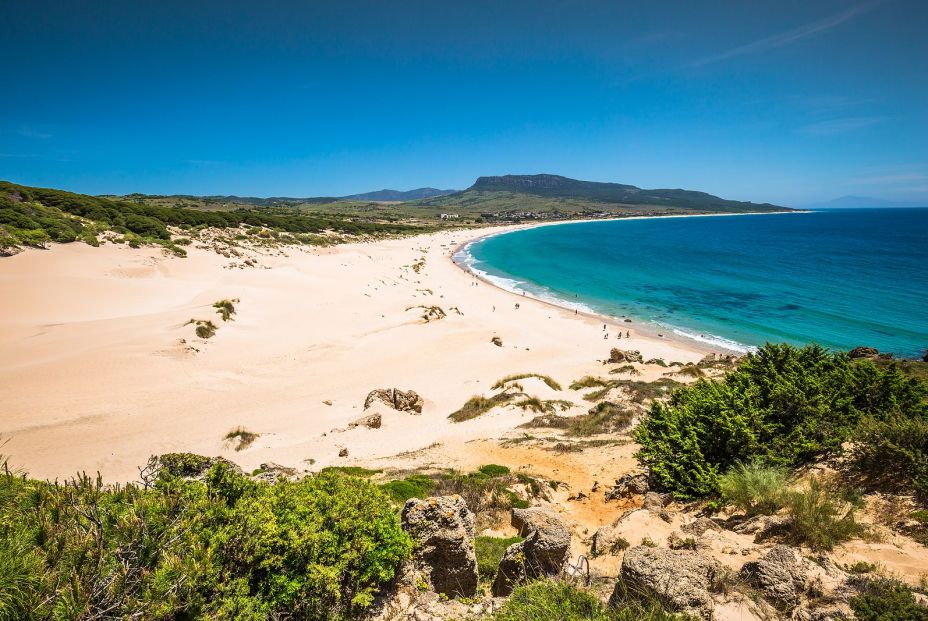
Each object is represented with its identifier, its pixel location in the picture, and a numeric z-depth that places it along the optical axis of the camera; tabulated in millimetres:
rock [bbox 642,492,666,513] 8690
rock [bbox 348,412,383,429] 16747
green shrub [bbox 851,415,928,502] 6828
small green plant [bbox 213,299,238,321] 26672
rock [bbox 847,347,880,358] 22625
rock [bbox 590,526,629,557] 7246
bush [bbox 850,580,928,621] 4113
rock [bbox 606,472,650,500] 10070
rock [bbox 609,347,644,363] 27000
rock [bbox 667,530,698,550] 6652
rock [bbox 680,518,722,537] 7188
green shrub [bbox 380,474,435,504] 9416
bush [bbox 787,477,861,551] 5961
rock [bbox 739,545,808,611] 4879
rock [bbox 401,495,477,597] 6023
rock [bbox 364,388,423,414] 18406
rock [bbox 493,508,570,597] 5820
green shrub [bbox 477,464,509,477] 11928
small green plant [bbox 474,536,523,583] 6646
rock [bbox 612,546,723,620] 4727
